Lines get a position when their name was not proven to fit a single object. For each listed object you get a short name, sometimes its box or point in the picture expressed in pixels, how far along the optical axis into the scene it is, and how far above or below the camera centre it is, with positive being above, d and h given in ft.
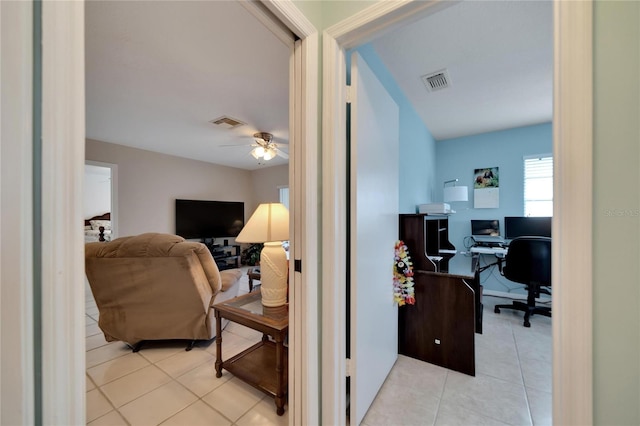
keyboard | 10.54 -1.70
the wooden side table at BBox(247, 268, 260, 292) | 9.52 -2.52
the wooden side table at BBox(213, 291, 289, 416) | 4.74 -3.24
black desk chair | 8.22 -1.94
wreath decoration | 6.20 -1.67
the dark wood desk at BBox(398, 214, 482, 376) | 5.94 -2.64
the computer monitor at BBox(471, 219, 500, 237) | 11.76 -0.75
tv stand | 17.30 -3.15
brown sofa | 6.29 -2.03
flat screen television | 16.02 -0.42
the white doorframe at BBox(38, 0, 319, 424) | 1.53 -0.01
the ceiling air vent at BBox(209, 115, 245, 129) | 9.76 +3.78
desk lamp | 11.29 +0.87
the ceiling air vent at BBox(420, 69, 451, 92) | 7.06 +3.99
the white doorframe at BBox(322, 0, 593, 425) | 2.32 -0.02
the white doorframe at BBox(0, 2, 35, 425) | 1.38 -0.04
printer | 8.69 +0.14
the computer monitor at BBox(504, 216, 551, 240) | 10.52 -0.67
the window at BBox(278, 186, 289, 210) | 18.85 +1.51
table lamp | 5.30 -0.81
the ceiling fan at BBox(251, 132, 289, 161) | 11.33 +3.10
